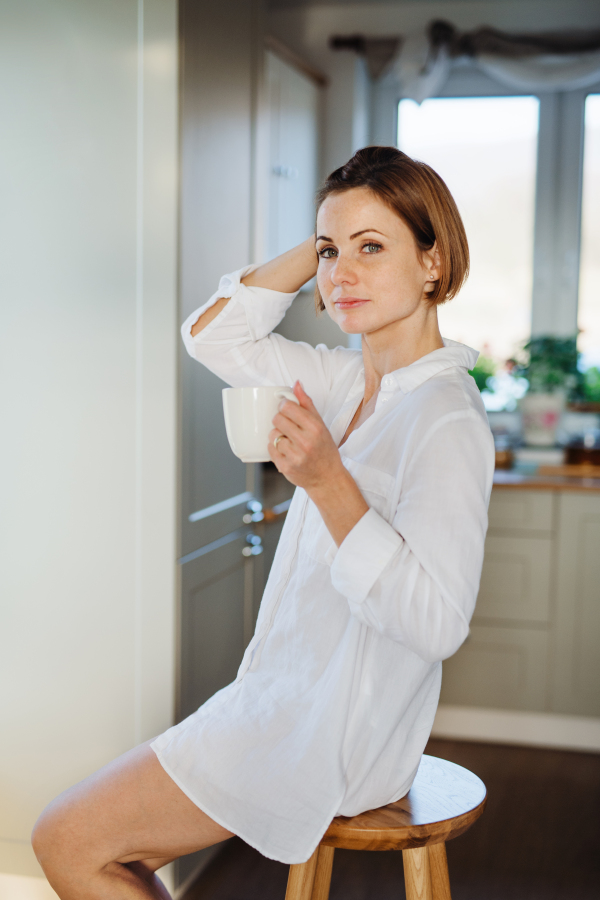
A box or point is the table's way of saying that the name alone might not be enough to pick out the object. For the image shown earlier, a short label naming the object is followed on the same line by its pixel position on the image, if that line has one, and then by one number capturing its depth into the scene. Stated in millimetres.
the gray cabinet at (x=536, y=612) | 2842
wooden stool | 1089
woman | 1085
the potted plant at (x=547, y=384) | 3459
